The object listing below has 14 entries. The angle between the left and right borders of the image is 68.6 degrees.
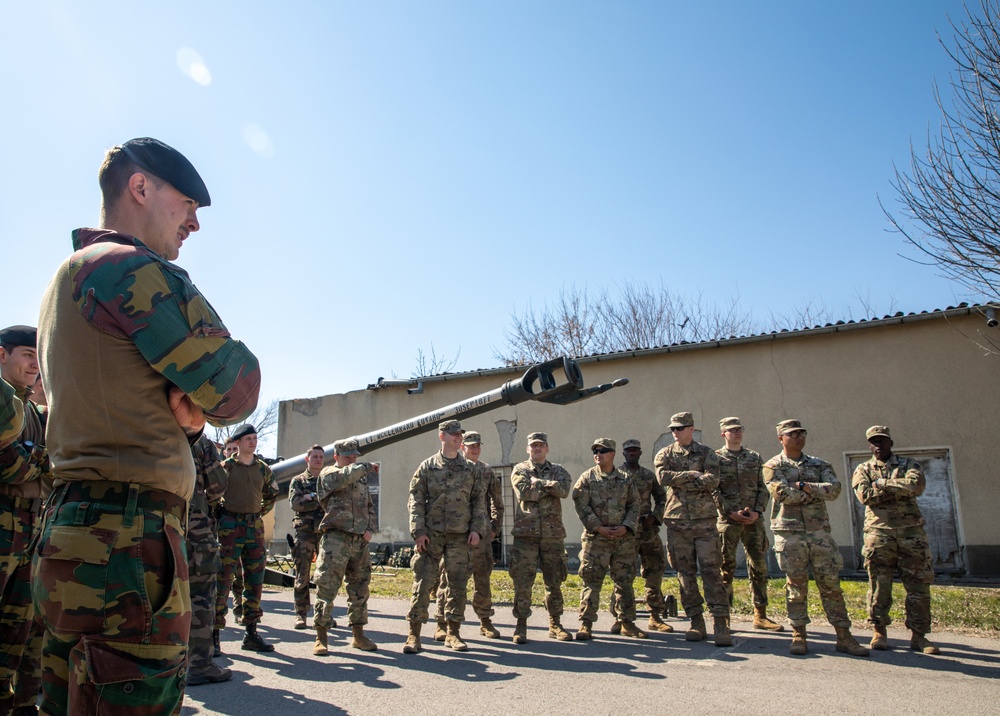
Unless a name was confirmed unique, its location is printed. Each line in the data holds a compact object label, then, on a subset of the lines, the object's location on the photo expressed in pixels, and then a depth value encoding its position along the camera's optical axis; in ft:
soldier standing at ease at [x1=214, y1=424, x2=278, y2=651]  24.09
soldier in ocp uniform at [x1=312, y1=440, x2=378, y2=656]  24.56
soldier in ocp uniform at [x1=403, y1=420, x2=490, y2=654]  25.04
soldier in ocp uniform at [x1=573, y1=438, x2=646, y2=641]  26.96
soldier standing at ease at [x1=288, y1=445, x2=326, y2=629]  29.04
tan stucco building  42.37
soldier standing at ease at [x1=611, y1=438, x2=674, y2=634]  30.63
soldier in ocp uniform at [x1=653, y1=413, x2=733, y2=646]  25.91
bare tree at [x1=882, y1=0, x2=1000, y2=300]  31.32
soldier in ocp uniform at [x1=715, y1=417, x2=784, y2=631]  28.99
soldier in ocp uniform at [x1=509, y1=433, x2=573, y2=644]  27.40
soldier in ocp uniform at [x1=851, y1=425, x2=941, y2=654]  23.93
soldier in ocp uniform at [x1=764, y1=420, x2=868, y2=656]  23.12
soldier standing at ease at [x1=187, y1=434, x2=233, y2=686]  19.03
